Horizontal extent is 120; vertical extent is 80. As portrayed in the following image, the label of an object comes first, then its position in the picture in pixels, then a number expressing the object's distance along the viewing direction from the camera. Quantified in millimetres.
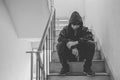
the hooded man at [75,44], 3149
